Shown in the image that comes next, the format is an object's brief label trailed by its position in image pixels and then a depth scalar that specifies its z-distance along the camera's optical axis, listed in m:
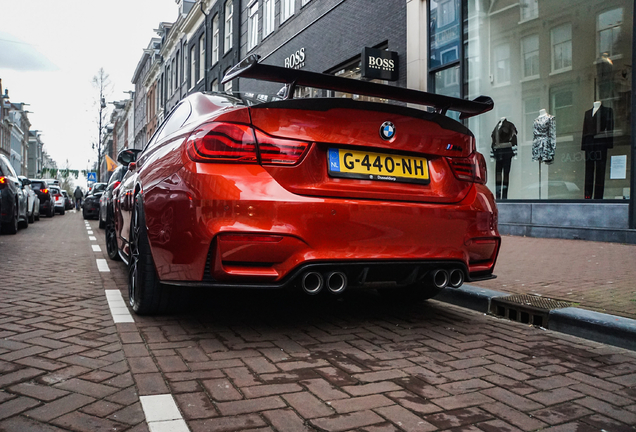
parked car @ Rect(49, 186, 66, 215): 26.75
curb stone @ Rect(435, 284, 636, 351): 3.41
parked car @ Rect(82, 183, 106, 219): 20.55
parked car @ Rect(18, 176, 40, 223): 14.68
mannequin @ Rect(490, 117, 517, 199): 11.35
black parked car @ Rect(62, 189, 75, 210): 35.49
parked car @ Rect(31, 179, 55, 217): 21.25
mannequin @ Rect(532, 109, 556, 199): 10.53
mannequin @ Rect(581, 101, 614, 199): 9.42
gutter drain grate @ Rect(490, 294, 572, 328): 4.00
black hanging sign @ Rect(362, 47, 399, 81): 12.40
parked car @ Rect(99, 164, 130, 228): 8.66
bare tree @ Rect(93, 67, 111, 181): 48.31
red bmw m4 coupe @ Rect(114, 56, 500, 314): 3.01
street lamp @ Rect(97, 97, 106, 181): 48.22
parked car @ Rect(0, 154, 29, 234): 11.24
